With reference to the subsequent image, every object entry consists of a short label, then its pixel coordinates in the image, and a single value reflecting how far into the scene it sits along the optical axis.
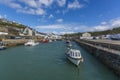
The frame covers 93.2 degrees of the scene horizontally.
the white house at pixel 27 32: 51.51
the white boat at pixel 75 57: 9.70
